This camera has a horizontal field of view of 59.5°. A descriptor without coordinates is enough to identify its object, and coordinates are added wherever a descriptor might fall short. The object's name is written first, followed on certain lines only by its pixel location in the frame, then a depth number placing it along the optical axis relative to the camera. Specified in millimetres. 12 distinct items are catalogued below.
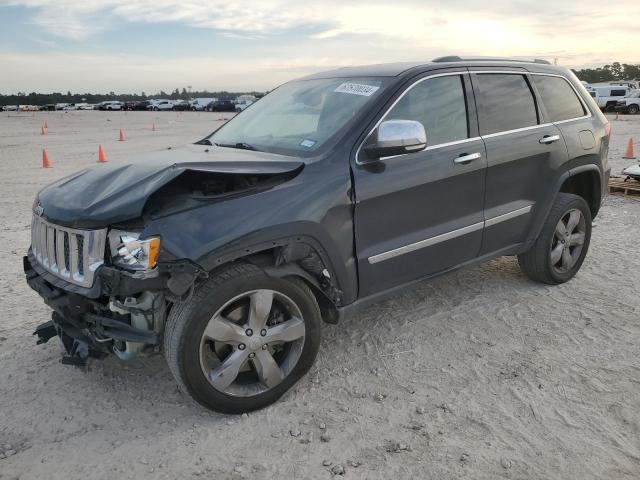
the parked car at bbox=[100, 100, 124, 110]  76688
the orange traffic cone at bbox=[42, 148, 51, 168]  13355
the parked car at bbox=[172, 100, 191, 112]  68744
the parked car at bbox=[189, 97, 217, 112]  67544
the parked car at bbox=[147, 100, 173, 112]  72875
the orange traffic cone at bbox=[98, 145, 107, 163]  14311
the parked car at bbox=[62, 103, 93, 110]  82638
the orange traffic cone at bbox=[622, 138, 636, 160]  13102
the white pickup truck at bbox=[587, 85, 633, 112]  37125
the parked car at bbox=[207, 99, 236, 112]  60453
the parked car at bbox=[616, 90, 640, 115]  35594
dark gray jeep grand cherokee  2914
